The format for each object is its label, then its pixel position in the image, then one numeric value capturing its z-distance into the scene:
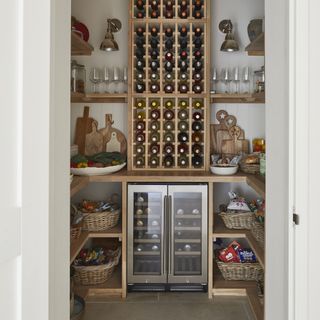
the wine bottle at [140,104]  3.39
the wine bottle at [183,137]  3.38
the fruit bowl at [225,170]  3.17
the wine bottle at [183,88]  3.38
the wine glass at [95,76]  3.41
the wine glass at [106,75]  3.43
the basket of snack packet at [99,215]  3.13
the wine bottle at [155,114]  3.38
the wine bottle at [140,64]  3.34
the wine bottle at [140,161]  3.43
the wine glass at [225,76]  3.39
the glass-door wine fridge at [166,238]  3.17
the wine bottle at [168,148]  3.41
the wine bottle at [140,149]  3.43
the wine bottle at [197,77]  3.36
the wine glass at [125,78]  3.47
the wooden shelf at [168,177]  3.08
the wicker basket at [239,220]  3.16
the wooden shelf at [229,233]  2.83
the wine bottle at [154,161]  3.42
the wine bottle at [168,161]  3.42
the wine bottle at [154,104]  3.40
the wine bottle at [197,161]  3.43
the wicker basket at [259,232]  2.69
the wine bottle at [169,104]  3.41
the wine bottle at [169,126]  3.44
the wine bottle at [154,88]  3.38
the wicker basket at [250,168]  3.12
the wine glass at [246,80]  3.41
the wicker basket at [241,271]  3.17
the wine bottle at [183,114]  3.40
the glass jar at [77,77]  3.09
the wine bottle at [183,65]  3.35
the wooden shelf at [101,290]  3.11
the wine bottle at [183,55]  3.34
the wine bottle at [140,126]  3.40
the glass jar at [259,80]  3.09
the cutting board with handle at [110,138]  3.61
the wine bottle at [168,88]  3.39
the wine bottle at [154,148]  3.41
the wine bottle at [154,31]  3.32
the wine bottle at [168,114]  3.40
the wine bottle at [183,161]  3.42
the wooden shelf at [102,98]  3.31
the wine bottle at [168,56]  3.35
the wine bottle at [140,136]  3.40
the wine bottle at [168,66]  3.37
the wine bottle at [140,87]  3.38
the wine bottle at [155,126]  3.42
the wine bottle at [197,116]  3.38
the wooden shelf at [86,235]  2.53
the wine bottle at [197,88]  3.37
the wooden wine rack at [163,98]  3.34
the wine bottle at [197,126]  3.40
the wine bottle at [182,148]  3.41
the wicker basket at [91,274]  3.14
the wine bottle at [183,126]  3.41
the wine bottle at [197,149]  3.41
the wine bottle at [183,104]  3.40
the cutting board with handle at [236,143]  3.59
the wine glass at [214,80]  3.44
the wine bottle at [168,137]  3.44
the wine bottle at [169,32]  3.33
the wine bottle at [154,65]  3.35
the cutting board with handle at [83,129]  3.57
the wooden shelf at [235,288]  2.99
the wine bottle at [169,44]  3.34
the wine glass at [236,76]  3.39
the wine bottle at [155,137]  3.42
